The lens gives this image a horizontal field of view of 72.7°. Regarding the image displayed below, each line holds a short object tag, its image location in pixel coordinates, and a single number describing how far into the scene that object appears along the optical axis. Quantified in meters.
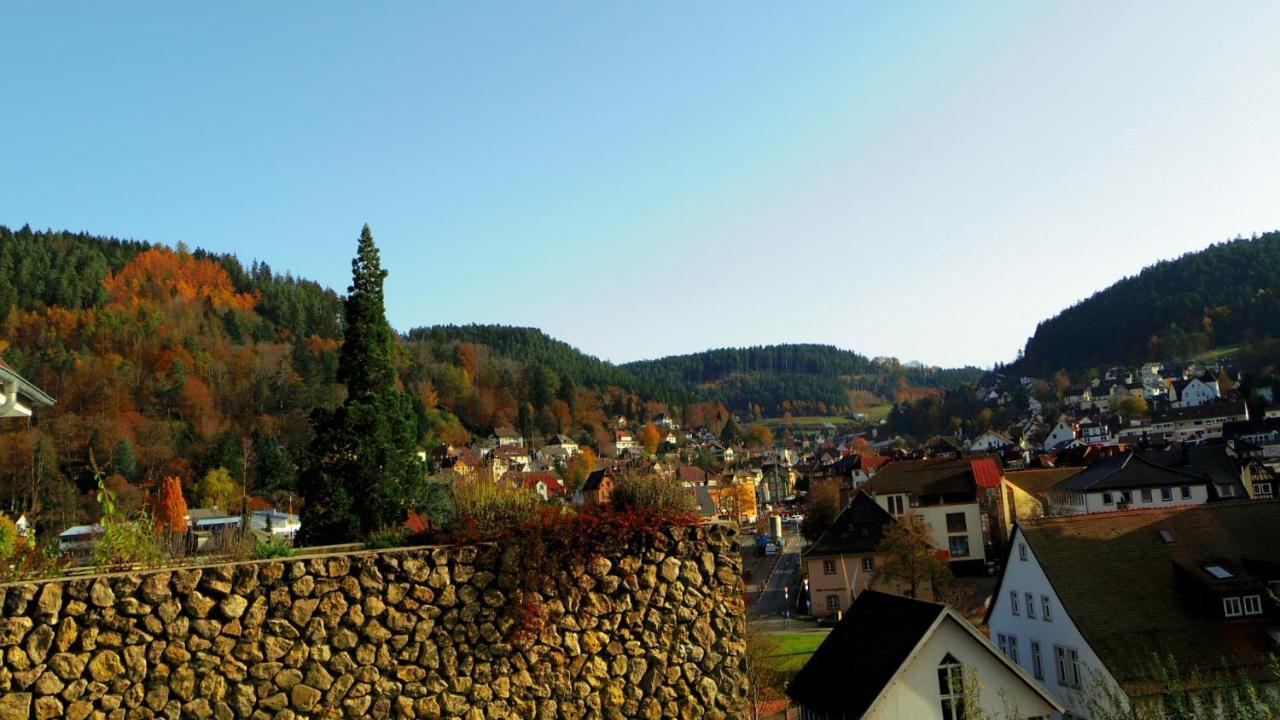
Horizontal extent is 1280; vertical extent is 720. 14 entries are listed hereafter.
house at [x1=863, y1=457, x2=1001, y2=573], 52.19
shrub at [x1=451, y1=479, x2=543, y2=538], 9.21
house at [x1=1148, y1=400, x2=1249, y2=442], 105.15
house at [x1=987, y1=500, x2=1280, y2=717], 23.36
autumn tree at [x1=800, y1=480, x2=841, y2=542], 62.00
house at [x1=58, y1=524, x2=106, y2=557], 38.28
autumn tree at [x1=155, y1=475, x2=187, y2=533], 59.92
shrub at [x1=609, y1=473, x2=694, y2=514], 9.96
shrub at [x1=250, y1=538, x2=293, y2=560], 8.71
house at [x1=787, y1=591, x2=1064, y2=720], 18.98
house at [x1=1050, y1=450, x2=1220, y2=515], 50.56
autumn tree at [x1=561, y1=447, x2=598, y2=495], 87.81
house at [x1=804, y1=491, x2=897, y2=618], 43.41
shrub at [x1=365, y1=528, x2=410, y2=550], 9.34
